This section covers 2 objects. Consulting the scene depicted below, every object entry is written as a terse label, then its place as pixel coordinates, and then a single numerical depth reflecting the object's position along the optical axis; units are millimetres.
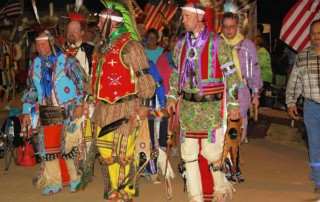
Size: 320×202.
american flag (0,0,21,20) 21359
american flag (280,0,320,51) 10414
